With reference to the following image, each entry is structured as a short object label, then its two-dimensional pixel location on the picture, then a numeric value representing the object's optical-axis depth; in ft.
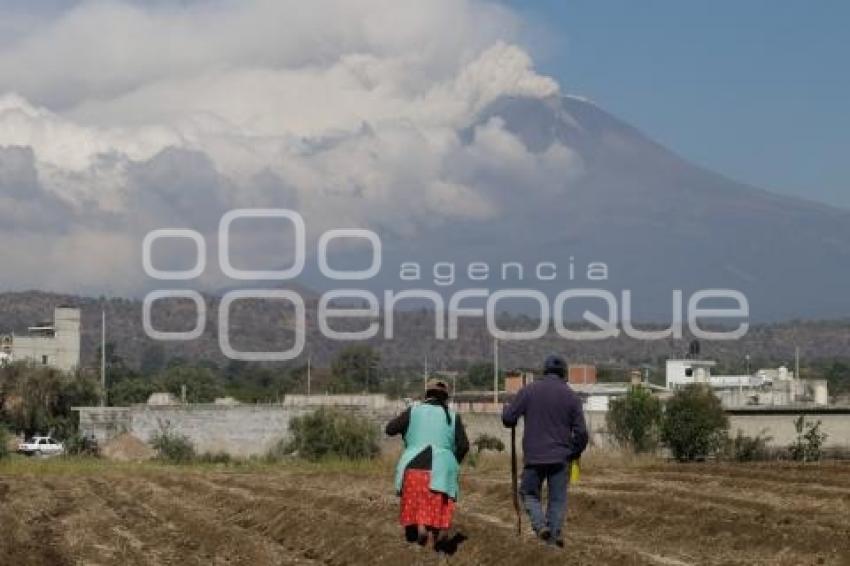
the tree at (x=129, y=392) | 407.23
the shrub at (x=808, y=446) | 214.90
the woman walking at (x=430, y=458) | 62.59
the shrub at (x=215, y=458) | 226.28
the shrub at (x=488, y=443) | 246.68
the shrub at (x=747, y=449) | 223.51
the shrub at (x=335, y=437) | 234.79
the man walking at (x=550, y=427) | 63.52
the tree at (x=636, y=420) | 250.16
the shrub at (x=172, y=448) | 238.27
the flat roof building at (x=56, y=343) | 446.19
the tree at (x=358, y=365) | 572.10
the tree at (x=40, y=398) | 340.80
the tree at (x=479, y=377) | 526.16
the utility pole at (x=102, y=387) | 338.34
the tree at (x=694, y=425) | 235.61
